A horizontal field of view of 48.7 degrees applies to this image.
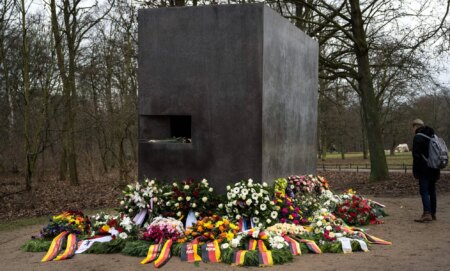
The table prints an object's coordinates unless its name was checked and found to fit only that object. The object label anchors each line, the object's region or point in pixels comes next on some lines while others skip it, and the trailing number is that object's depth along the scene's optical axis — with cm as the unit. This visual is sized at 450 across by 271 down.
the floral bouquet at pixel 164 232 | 753
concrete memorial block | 841
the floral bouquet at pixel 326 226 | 755
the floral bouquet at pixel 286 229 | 760
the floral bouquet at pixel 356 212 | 953
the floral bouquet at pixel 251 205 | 796
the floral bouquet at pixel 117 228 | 781
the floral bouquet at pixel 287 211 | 833
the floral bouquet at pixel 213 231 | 732
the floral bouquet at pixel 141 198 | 841
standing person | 915
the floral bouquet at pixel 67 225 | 830
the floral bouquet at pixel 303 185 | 946
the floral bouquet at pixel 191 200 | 824
